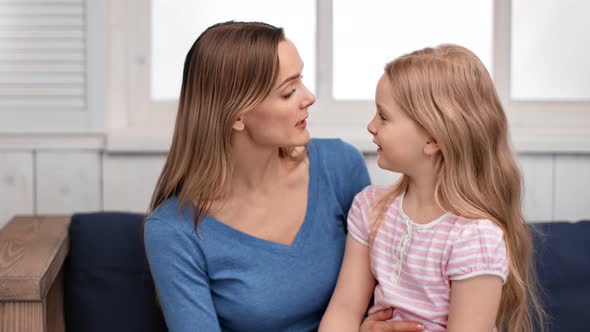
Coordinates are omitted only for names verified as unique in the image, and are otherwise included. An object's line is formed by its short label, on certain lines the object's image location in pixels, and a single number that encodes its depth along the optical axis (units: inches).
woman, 84.4
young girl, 78.9
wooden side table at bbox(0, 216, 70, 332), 82.1
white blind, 102.7
